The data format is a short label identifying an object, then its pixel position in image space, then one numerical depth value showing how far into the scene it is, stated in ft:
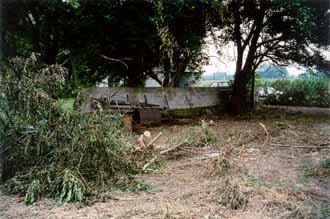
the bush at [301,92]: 39.41
